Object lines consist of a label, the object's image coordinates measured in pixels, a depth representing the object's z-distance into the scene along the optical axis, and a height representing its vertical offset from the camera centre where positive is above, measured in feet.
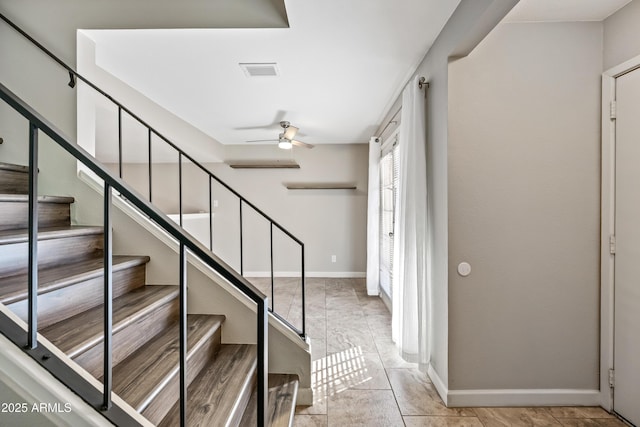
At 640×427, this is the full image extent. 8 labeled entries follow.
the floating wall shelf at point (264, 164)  18.13 +2.77
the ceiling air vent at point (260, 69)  8.66 +4.06
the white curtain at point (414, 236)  7.66 -0.60
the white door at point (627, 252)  6.07 -0.80
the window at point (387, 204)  12.79 +0.36
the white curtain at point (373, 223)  15.24 -0.55
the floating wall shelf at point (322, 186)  18.47 +1.52
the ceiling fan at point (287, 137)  13.42 +3.30
